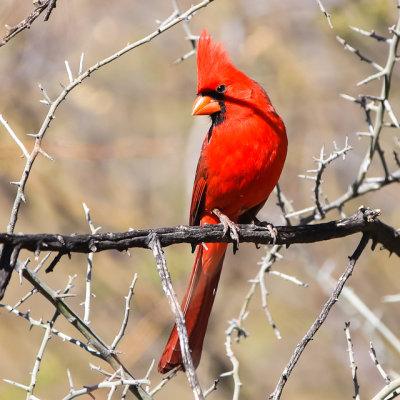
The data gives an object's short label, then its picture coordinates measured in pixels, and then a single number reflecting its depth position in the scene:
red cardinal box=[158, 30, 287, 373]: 4.81
